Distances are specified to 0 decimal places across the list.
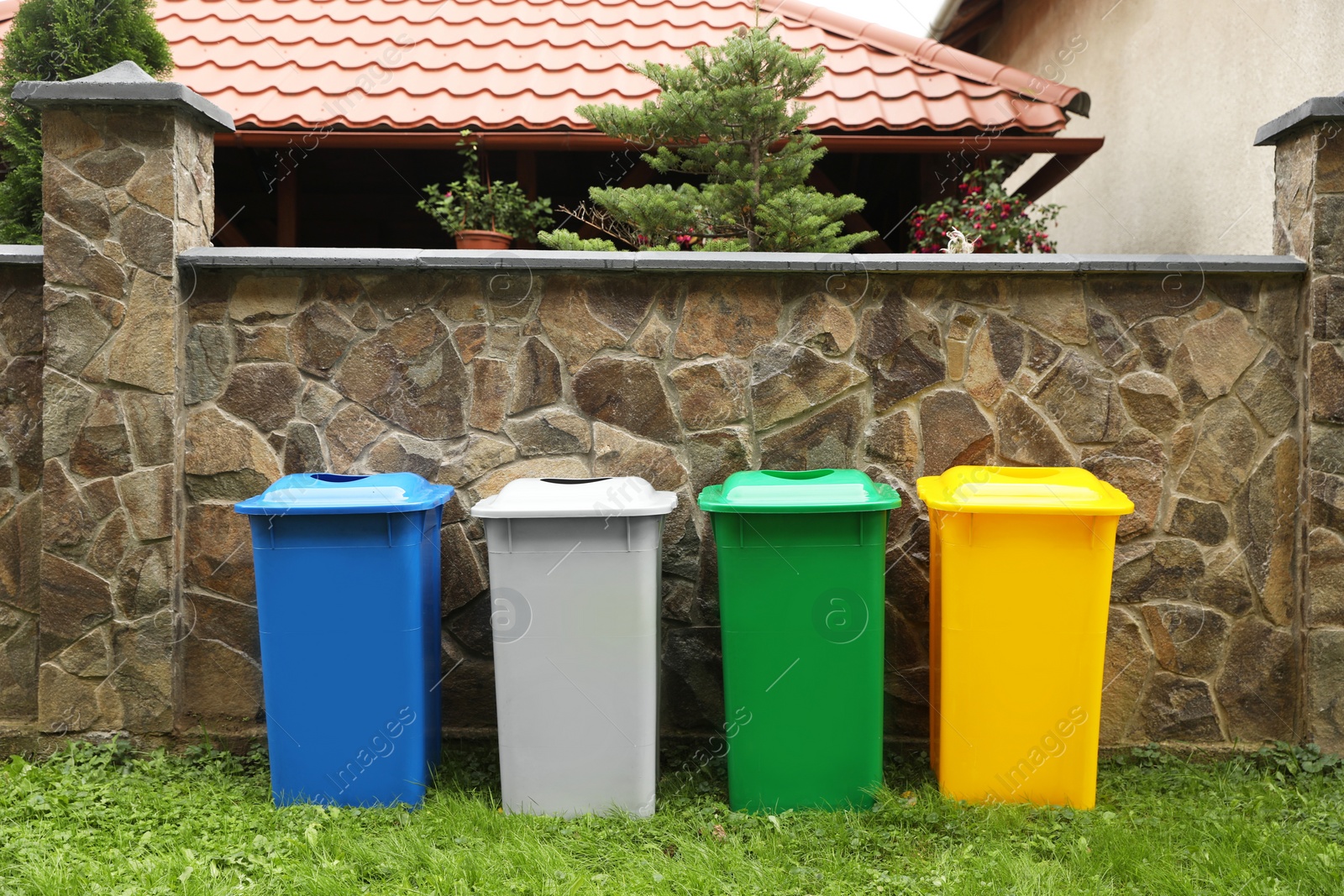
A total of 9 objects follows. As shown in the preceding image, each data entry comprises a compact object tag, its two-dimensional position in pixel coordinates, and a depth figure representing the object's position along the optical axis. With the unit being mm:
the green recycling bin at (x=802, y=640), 2957
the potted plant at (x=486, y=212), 5883
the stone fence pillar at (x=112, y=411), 3414
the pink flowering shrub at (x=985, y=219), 5777
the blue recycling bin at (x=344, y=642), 3000
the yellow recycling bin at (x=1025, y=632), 2918
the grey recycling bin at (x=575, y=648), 2959
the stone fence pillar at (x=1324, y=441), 3357
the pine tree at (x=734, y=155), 4773
